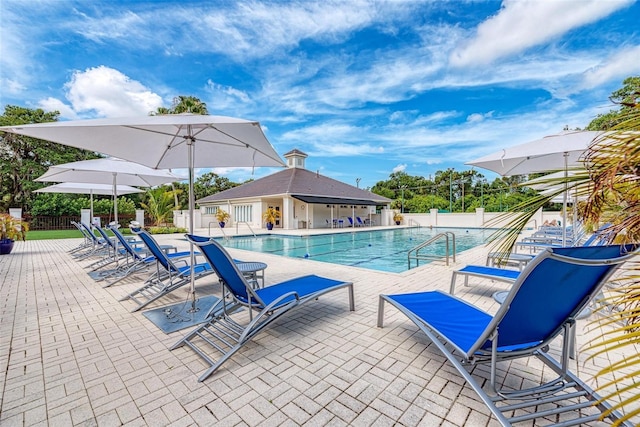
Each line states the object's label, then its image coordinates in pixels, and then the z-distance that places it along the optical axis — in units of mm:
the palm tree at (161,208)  24880
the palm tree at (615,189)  1536
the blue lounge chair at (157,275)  4730
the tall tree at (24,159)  24922
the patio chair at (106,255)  7384
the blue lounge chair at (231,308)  3111
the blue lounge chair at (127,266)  6070
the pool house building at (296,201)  23994
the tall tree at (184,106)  27172
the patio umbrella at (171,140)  3455
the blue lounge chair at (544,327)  2012
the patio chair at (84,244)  10391
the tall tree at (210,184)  42475
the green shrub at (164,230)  20692
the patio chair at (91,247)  9055
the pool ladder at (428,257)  8344
